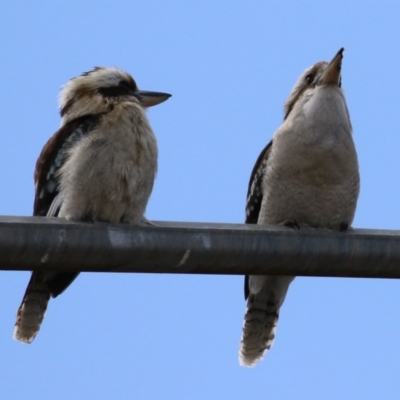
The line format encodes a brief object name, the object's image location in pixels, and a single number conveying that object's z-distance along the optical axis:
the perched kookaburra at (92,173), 9.70
